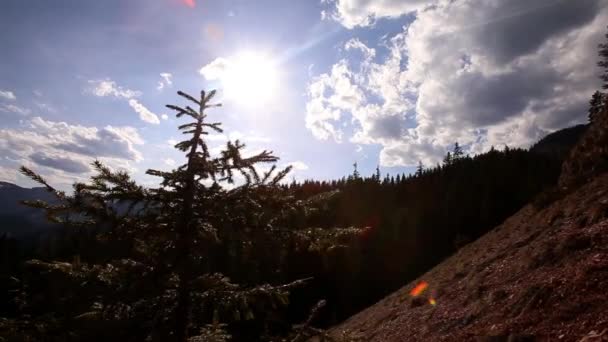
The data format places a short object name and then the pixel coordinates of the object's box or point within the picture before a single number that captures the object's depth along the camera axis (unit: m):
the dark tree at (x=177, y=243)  4.97
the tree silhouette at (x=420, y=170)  124.34
